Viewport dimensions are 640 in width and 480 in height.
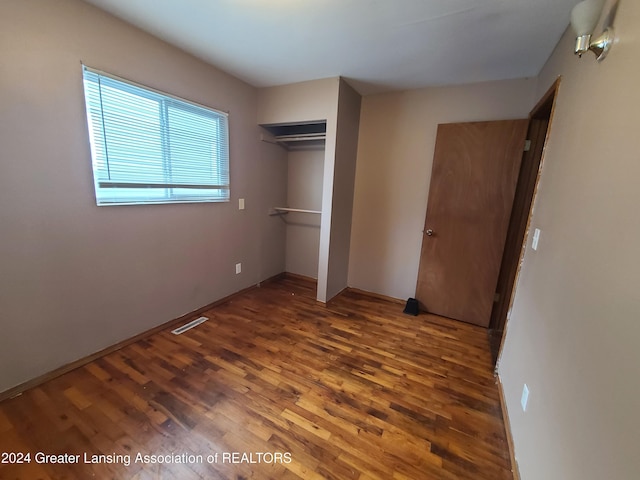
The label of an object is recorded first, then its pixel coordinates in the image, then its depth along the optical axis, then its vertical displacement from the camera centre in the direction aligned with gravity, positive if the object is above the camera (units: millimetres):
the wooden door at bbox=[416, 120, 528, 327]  2518 -159
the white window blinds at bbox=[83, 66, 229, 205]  1836 +311
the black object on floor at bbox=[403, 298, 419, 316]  2970 -1270
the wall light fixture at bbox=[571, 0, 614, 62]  1038 +743
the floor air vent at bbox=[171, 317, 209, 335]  2412 -1365
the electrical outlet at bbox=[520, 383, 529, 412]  1357 -1030
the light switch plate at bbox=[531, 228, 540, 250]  1644 -222
